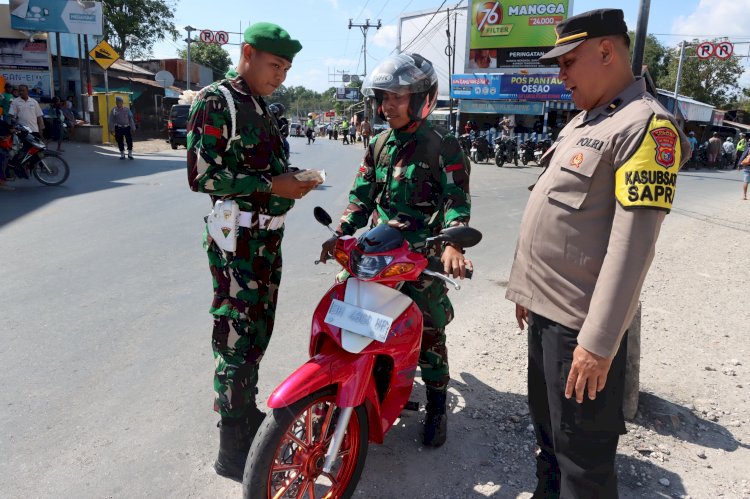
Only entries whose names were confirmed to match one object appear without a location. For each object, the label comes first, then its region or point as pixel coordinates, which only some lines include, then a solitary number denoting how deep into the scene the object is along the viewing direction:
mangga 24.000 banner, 27.25
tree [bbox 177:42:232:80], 54.34
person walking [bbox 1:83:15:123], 9.50
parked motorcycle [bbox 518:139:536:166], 19.95
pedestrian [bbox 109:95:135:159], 13.89
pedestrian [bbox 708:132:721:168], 25.69
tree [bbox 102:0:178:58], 35.31
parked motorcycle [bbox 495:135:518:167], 19.16
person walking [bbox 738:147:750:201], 13.06
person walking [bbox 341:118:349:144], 32.70
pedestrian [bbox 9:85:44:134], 12.21
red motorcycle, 1.94
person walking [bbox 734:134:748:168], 26.06
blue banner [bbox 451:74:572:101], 24.98
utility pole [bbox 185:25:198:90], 28.79
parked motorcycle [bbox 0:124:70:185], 9.30
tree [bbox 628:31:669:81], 48.72
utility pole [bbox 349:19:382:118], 49.62
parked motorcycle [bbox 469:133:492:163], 20.53
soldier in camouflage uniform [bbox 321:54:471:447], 2.46
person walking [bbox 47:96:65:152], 16.41
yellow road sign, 17.48
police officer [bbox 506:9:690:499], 1.54
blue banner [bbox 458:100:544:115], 26.52
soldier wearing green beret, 2.15
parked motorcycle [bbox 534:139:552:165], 19.99
